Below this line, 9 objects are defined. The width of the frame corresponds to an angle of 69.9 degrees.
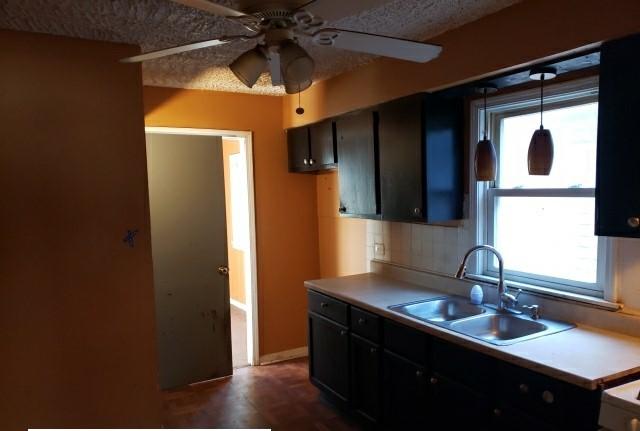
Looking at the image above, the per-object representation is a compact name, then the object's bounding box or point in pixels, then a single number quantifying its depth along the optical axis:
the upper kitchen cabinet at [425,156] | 2.55
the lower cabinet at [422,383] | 1.67
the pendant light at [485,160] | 2.29
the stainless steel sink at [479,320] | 2.11
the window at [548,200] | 2.16
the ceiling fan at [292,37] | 1.39
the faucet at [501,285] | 2.34
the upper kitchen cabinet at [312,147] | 3.38
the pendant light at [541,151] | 1.98
